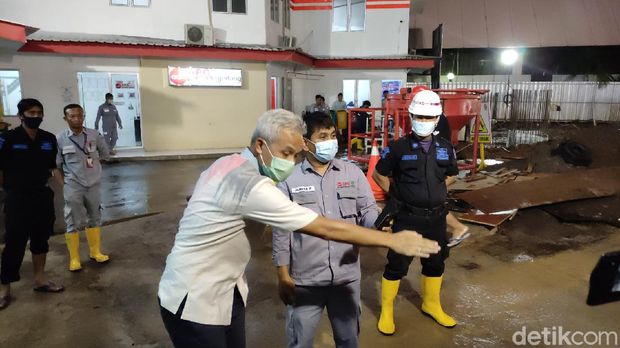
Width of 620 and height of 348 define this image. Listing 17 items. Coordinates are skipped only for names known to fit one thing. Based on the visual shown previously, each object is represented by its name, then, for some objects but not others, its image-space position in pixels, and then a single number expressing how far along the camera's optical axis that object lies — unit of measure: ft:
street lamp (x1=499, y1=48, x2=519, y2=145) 75.90
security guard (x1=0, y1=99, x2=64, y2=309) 12.75
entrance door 43.04
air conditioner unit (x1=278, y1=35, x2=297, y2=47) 51.52
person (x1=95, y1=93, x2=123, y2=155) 40.27
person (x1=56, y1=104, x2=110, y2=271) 15.21
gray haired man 5.23
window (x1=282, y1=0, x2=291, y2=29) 53.31
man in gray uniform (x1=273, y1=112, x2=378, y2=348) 7.77
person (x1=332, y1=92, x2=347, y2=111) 53.06
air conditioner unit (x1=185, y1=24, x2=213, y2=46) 42.52
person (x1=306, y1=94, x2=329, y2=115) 47.83
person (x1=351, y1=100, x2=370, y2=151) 45.27
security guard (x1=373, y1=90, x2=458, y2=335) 10.61
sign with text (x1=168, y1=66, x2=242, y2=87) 43.47
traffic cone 23.62
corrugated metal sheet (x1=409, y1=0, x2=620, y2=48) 68.95
